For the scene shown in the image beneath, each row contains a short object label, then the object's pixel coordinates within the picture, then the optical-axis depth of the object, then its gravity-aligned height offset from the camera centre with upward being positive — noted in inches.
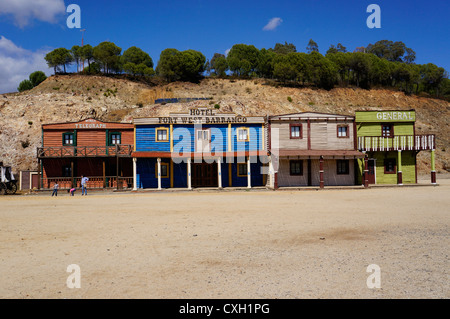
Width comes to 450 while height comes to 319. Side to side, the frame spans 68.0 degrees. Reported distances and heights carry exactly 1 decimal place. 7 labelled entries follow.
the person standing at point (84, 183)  1005.8 -50.6
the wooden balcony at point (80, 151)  1210.6 +56.5
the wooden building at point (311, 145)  1146.0 +63.9
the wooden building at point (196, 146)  1138.0 +65.9
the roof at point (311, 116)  1151.0 +163.5
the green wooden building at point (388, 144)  1160.8 +62.7
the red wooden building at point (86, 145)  1245.7 +76.9
